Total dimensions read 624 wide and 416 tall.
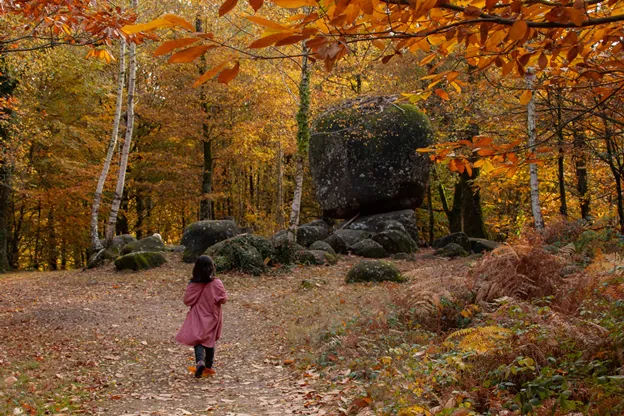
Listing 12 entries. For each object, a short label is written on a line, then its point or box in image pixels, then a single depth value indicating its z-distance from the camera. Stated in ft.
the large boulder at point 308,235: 56.49
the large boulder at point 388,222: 59.21
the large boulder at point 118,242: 55.66
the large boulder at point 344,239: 54.70
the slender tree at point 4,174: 51.49
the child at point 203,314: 21.15
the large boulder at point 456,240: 54.13
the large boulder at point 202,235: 51.19
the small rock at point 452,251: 50.72
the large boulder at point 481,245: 51.75
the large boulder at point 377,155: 60.08
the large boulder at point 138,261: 47.85
